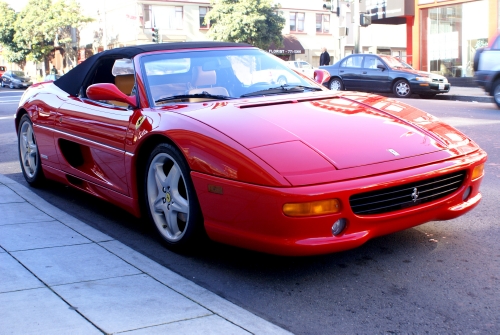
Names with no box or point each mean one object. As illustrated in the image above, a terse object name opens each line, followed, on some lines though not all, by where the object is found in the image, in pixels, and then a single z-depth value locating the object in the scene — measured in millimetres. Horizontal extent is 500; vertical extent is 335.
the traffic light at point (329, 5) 22288
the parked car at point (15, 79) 43531
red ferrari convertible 3135
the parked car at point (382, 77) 17906
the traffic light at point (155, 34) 30505
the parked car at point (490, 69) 13344
